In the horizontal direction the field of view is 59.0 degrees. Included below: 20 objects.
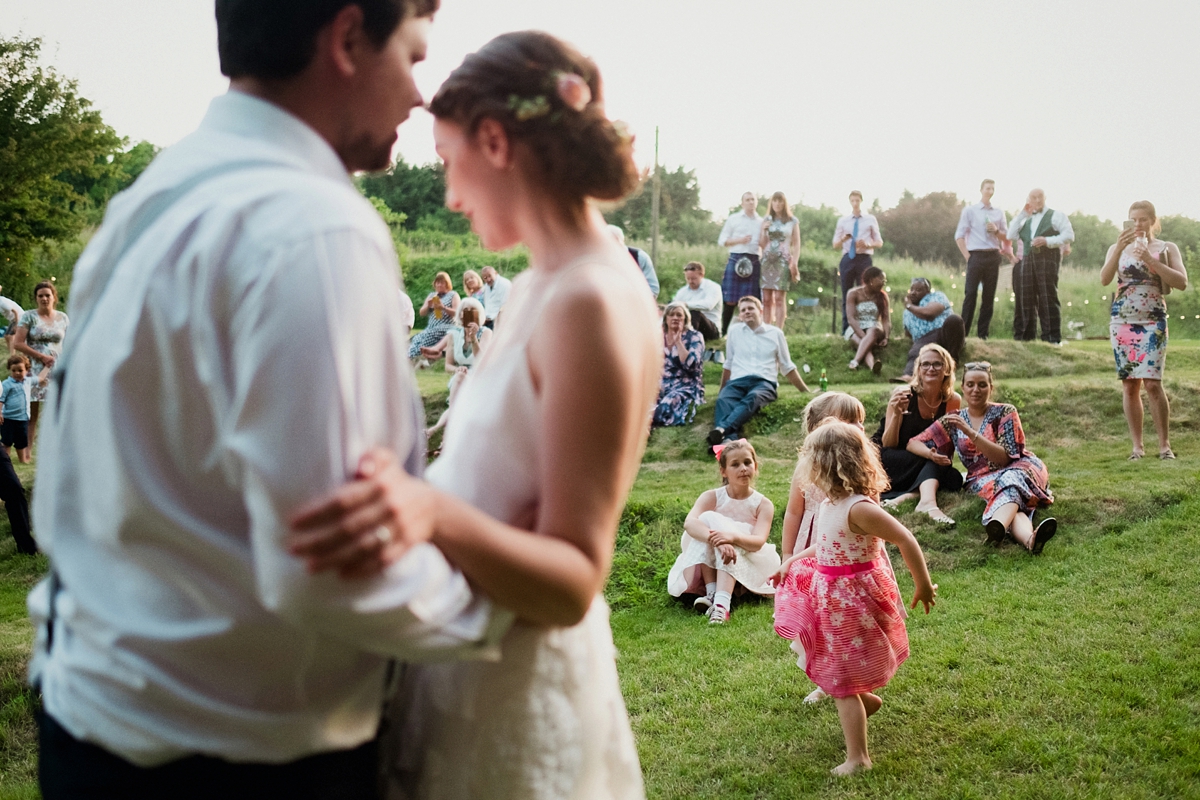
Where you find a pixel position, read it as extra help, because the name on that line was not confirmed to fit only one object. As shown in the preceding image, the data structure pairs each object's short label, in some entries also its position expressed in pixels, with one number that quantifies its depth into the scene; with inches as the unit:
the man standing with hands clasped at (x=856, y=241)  542.3
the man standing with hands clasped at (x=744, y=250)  529.3
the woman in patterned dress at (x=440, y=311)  499.8
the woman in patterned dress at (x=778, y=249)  527.8
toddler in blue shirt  447.2
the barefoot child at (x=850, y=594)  174.6
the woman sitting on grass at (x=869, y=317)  507.2
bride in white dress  53.5
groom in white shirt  43.0
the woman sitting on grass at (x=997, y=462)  287.3
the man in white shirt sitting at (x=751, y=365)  433.1
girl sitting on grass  269.6
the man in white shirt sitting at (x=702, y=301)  510.6
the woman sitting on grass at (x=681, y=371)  452.1
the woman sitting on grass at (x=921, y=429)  307.1
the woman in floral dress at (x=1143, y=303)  331.3
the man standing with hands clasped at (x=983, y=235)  528.7
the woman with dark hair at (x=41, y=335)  463.8
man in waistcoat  517.3
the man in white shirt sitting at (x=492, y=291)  506.6
